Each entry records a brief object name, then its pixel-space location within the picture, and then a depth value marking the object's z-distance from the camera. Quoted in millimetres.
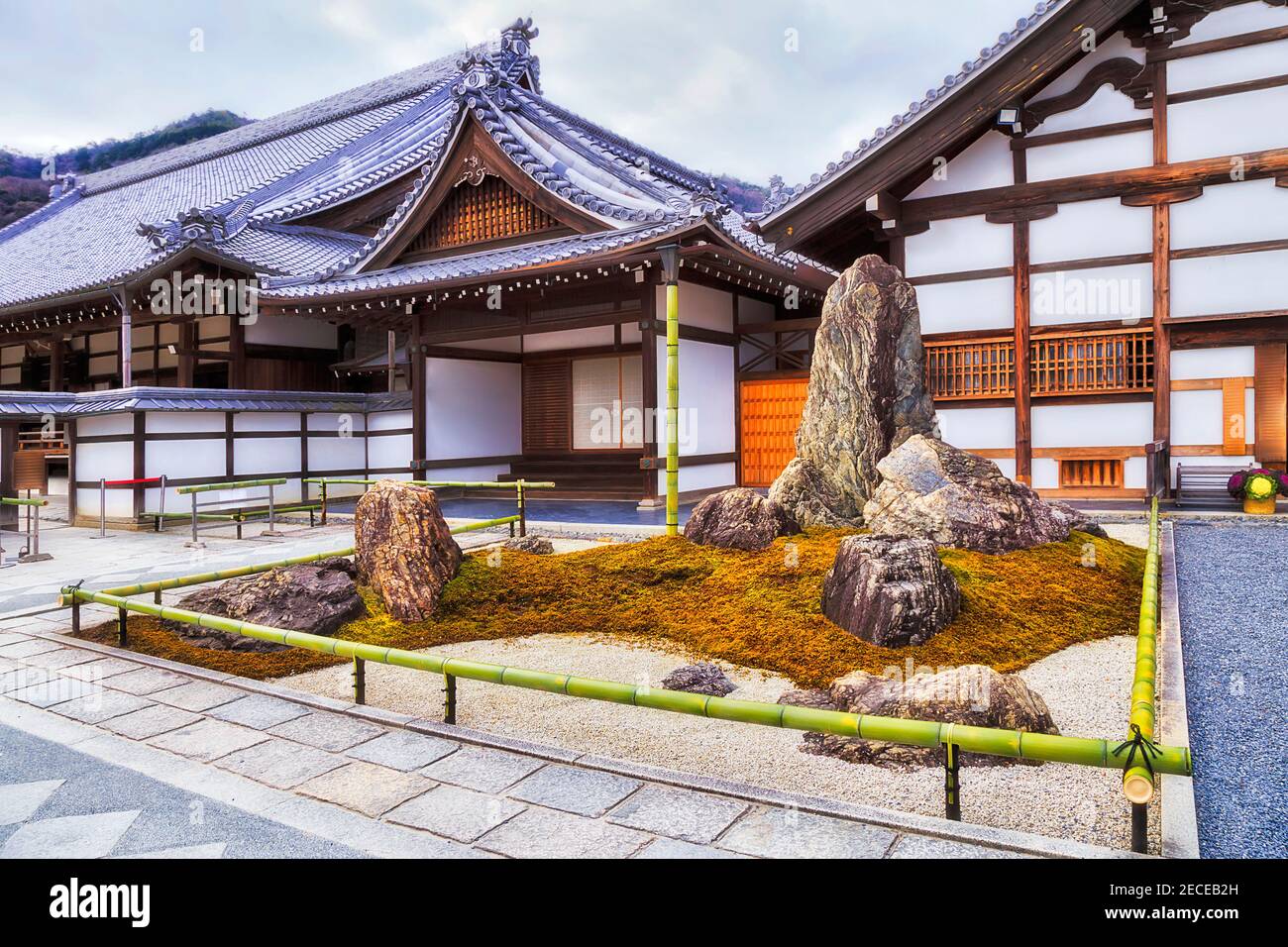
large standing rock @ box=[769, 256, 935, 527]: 8758
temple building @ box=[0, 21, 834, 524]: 14234
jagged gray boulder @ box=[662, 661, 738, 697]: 4941
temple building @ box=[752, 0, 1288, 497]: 10820
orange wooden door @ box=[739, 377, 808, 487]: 16234
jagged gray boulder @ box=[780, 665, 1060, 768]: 3949
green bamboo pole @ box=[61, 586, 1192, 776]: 2797
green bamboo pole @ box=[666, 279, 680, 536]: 8859
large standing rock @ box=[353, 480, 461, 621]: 6828
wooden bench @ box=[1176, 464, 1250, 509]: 10930
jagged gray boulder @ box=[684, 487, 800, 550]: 7945
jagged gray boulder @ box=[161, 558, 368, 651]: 6398
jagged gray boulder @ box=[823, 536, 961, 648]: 5453
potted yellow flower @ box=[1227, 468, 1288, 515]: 10078
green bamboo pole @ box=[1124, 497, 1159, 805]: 2605
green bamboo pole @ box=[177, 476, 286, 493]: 11789
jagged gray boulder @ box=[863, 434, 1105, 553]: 7457
